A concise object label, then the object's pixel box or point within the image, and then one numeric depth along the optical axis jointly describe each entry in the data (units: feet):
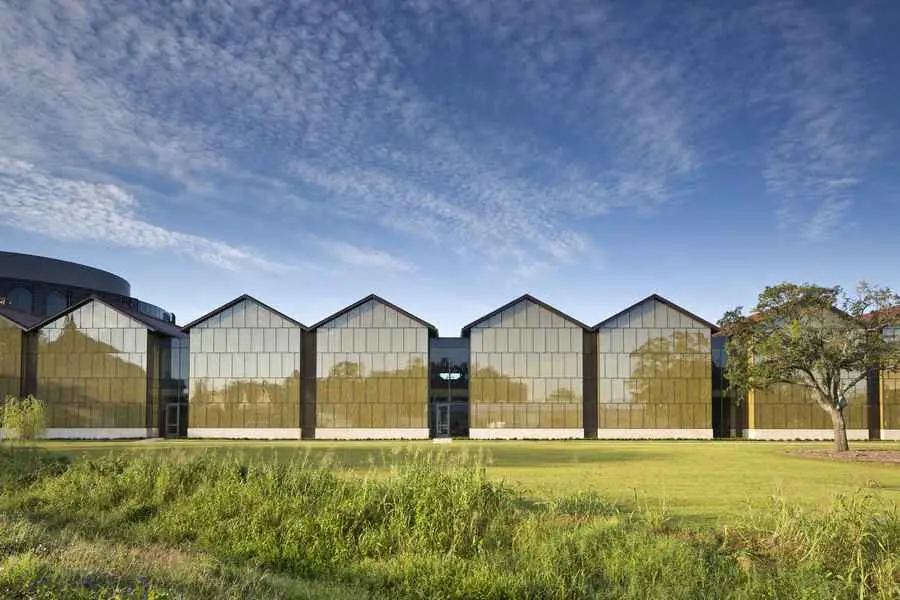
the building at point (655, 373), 175.94
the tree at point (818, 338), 116.67
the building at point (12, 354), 177.58
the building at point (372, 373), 176.24
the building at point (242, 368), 177.68
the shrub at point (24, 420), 119.96
